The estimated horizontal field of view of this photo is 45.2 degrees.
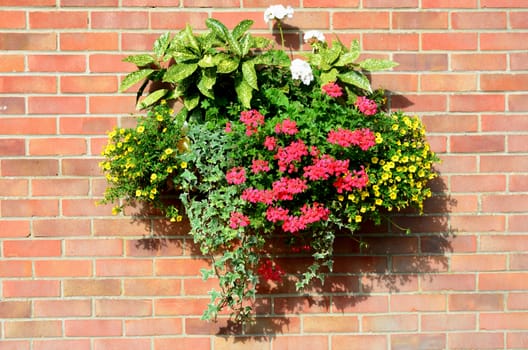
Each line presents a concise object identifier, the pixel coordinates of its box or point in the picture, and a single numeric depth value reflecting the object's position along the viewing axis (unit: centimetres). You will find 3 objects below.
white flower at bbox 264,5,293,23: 258
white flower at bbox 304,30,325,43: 261
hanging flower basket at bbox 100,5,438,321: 238
